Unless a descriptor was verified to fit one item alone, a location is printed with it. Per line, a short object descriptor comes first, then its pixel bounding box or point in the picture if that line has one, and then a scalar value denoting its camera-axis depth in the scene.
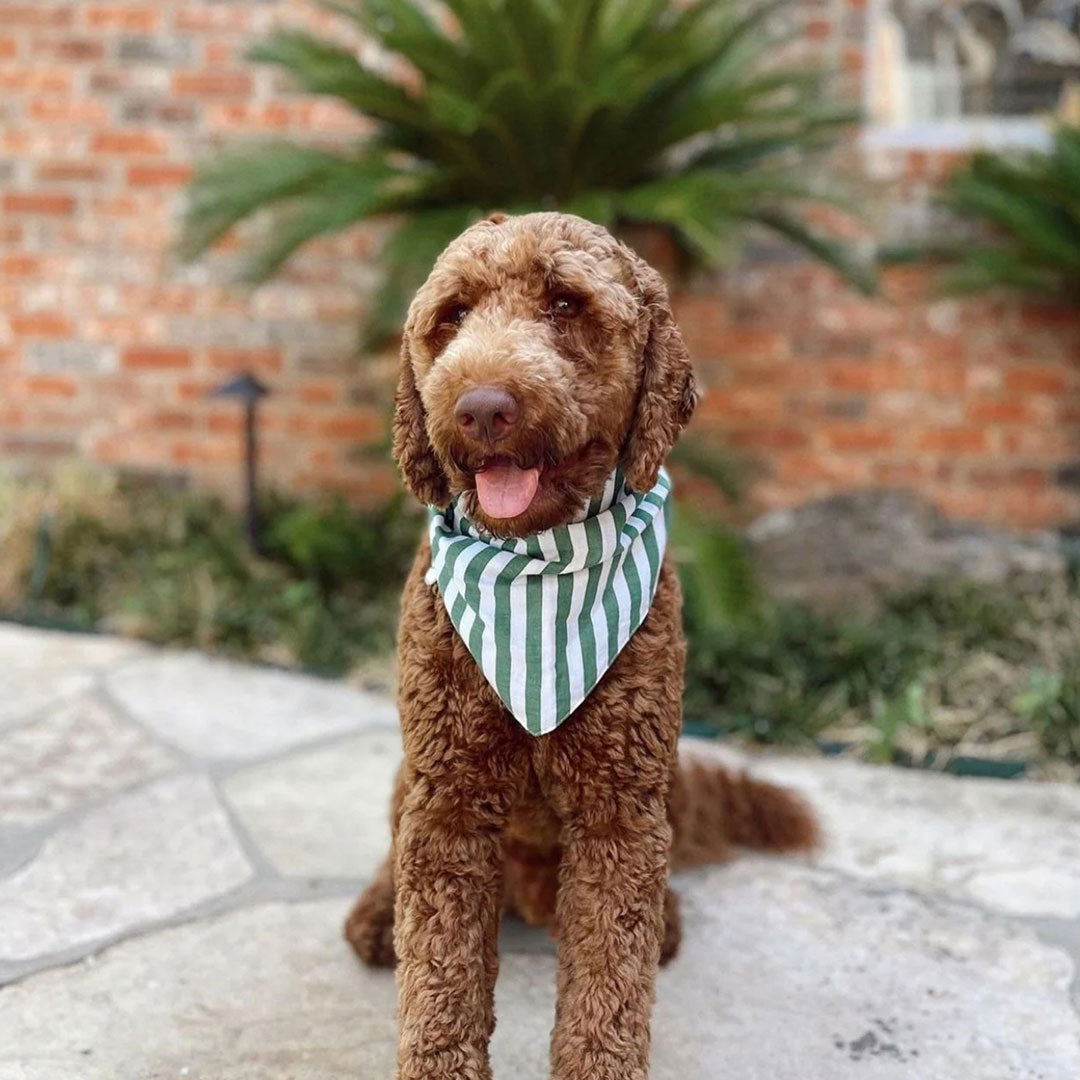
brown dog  1.48
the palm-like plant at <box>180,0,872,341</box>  3.67
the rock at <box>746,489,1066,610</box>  4.18
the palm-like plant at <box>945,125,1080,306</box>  4.34
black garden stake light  4.34
